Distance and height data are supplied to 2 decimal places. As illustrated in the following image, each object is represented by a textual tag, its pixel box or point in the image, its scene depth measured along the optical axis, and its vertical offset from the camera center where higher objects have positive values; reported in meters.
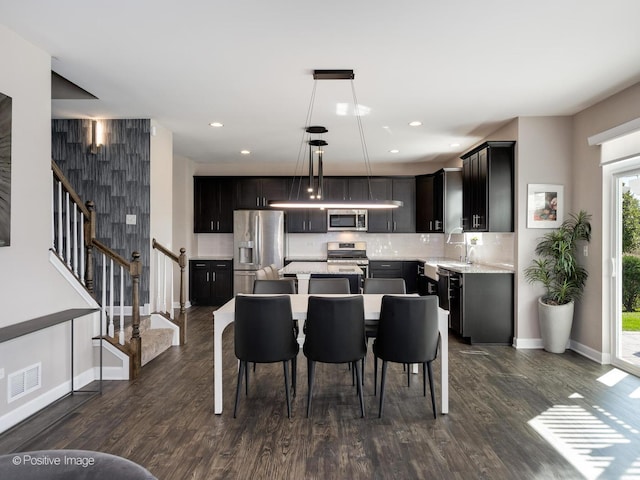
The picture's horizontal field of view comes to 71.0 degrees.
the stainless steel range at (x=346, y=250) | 8.62 -0.21
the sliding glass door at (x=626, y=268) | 4.37 -0.28
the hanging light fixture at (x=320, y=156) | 3.84 +1.05
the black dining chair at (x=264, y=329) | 3.15 -0.64
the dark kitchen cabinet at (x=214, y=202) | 8.47 +0.71
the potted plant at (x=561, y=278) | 4.91 -0.43
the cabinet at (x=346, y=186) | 8.51 +1.01
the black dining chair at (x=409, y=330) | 3.18 -0.65
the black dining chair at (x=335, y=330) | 3.16 -0.65
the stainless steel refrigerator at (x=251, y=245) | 8.02 -0.10
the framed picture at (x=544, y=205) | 5.19 +0.40
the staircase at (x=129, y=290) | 4.01 -0.63
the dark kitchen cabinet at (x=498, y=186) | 5.39 +0.65
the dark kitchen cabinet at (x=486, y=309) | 5.38 -0.83
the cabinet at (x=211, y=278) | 8.16 -0.71
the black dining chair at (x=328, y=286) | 4.36 -0.45
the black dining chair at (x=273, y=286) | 4.34 -0.46
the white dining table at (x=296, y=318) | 3.30 -0.74
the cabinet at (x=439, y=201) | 7.28 +0.66
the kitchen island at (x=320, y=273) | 5.35 -0.41
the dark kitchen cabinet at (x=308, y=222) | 8.55 +0.33
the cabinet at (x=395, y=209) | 8.51 +0.58
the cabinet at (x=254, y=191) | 8.48 +0.91
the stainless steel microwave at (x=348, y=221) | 8.50 +0.35
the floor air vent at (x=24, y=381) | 3.09 -1.02
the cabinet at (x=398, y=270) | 8.17 -0.56
